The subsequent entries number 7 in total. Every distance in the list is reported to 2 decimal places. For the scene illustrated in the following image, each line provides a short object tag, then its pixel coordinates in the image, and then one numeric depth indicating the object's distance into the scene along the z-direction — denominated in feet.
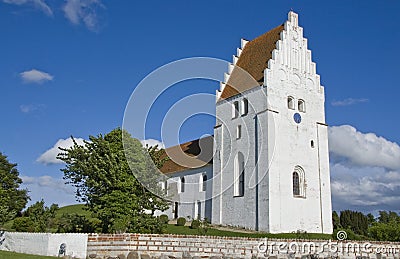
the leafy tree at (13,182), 155.07
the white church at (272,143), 109.81
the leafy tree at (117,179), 82.53
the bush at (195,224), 109.91
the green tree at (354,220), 150.48
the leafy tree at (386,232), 94.63
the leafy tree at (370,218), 162.32
